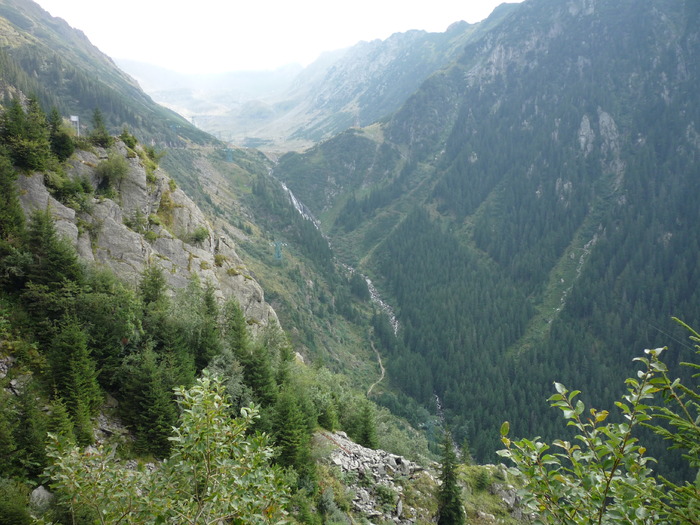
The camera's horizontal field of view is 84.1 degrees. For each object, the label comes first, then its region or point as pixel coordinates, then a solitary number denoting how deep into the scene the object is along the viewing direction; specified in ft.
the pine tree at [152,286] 86.43
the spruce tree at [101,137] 116.37
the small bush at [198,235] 137.56
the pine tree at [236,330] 91.76
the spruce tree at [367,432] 114.73
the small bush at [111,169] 108.58
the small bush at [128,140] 126.31
